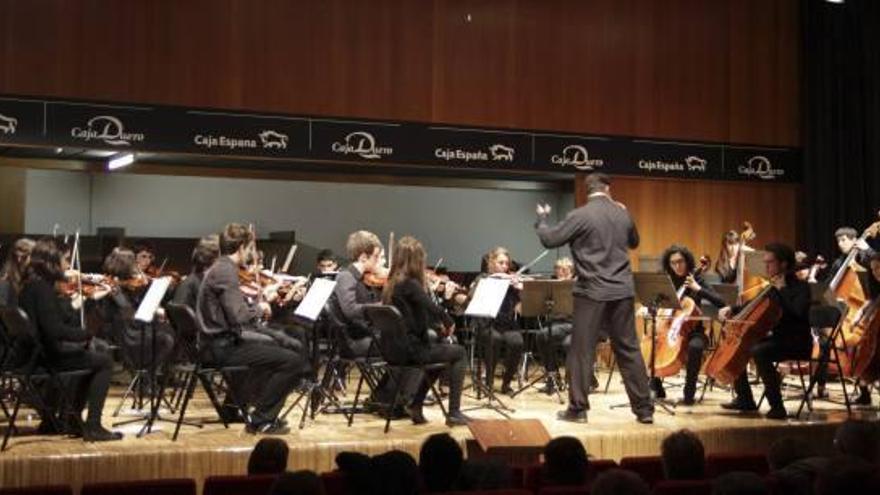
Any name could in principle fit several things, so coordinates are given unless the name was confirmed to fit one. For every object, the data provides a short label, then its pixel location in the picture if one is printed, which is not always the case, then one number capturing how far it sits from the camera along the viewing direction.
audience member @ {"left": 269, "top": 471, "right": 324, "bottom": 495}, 3.43
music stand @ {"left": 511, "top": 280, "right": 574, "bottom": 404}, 8.81
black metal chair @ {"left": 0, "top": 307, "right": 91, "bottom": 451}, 6.48
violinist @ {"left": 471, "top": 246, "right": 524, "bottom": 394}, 9.81
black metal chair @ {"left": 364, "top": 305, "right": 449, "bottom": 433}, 7.31
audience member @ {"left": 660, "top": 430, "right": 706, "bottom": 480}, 4.39
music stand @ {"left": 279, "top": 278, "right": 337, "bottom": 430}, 7.44
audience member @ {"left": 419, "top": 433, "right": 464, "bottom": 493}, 4.31
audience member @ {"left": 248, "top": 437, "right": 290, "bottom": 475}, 4.62
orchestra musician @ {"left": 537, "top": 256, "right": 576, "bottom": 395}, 9.74
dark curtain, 13.66
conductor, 7.48
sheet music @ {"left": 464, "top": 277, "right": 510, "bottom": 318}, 8.03
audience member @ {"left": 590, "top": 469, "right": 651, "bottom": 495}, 3.45
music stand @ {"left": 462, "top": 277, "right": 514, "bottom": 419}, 8.04
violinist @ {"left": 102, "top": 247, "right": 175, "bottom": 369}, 8.57
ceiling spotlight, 11.89
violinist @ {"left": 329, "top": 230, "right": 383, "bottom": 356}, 8.07
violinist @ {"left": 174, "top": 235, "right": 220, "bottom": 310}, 7.68
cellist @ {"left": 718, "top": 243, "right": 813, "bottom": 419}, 8.02
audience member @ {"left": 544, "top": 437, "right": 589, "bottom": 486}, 4.35
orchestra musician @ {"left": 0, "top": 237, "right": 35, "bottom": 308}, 7.33
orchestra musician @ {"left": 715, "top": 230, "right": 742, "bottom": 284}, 11.27
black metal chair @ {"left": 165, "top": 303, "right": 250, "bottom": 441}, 6.98
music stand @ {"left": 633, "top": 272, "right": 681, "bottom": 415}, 8.17
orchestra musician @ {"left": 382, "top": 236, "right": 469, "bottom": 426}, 7.56
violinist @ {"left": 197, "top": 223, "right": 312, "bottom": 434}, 7.12
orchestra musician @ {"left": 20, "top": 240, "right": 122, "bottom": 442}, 6.65
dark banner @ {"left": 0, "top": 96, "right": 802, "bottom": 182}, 11.00
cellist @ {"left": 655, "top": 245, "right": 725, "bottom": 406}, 8.86
